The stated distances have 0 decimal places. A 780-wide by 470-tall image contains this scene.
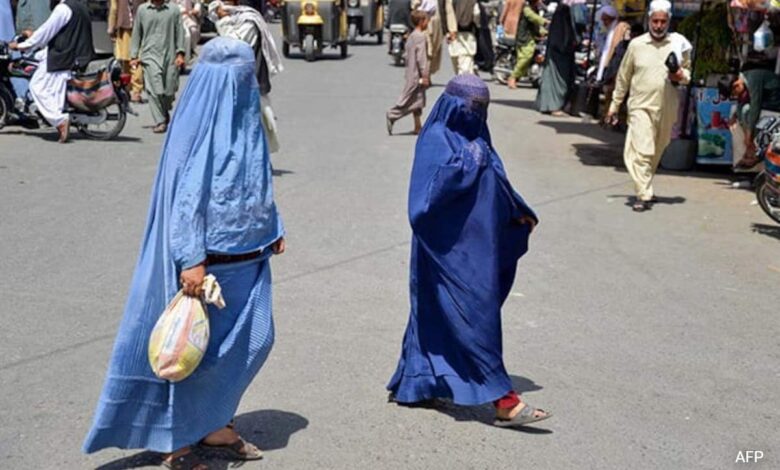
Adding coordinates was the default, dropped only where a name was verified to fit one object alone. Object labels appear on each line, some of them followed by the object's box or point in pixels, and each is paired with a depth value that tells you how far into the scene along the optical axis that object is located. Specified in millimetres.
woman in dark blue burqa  5004
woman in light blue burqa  4164
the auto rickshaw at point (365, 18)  27750
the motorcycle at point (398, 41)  23594
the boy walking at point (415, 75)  13812
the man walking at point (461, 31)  15461
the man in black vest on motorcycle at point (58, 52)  12383
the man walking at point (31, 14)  15719
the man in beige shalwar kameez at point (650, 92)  9992
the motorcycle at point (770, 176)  9273
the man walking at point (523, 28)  19281
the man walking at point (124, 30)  16531
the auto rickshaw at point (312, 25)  23891
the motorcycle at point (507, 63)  20422
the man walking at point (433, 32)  14445
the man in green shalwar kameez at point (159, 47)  13336
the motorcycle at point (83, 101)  12695
